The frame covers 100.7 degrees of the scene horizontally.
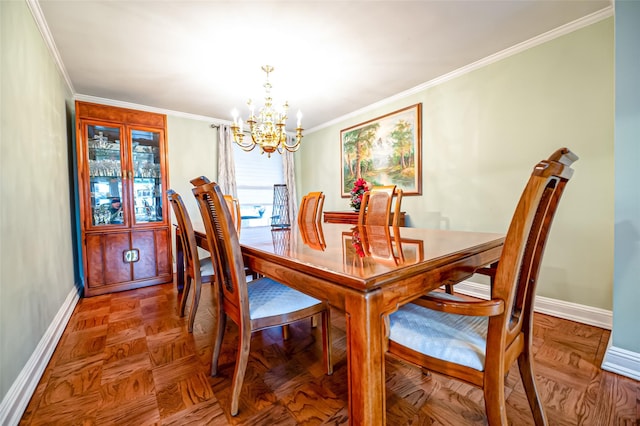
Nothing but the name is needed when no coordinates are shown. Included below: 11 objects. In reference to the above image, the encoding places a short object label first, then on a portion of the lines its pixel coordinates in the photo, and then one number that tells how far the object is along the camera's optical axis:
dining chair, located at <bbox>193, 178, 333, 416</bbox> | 1.15
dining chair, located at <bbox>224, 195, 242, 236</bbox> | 3.07
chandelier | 2.52
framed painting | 3.14
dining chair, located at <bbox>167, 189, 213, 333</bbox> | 1.91
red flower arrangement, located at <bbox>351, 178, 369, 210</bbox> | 3.21
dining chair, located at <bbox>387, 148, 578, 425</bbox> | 0.76
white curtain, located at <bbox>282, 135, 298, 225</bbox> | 4.75
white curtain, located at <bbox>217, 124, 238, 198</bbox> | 4.03
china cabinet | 2.89
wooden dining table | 0.76
